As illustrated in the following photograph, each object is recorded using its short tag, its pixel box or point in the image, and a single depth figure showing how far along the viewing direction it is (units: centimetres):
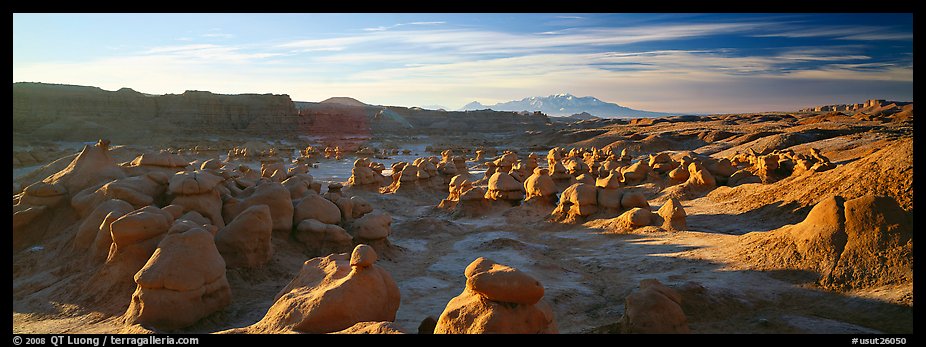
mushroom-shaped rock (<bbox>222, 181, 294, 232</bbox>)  859
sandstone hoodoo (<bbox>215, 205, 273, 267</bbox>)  723
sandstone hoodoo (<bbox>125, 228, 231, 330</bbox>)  551
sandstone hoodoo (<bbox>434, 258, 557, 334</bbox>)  406
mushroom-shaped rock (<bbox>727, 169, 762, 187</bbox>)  1415
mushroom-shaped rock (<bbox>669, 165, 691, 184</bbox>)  1559
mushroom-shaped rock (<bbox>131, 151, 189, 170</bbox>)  960
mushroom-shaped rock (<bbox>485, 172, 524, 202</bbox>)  1412
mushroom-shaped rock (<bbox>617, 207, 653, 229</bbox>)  1062
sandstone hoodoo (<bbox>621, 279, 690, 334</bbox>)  471
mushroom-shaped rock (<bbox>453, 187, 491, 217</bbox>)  1386
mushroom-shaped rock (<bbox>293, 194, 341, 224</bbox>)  901
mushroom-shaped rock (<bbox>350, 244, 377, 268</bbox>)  516
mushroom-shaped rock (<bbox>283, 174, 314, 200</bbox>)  1005
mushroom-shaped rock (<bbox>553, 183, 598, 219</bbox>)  1210
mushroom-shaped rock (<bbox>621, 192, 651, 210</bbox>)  1182
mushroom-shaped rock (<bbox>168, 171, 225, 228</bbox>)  797
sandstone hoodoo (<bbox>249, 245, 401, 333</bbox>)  474
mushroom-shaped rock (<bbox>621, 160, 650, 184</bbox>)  1686
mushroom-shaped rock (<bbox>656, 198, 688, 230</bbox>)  1030
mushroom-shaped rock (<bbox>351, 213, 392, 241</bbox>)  914
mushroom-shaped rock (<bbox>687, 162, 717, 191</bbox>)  1441
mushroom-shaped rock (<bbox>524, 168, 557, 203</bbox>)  1366
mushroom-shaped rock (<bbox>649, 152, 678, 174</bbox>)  1695
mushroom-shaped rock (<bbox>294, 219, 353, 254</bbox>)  866
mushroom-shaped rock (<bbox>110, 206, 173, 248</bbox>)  640
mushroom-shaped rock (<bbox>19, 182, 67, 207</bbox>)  812
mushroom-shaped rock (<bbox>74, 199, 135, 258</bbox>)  714
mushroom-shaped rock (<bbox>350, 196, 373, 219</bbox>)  1034
